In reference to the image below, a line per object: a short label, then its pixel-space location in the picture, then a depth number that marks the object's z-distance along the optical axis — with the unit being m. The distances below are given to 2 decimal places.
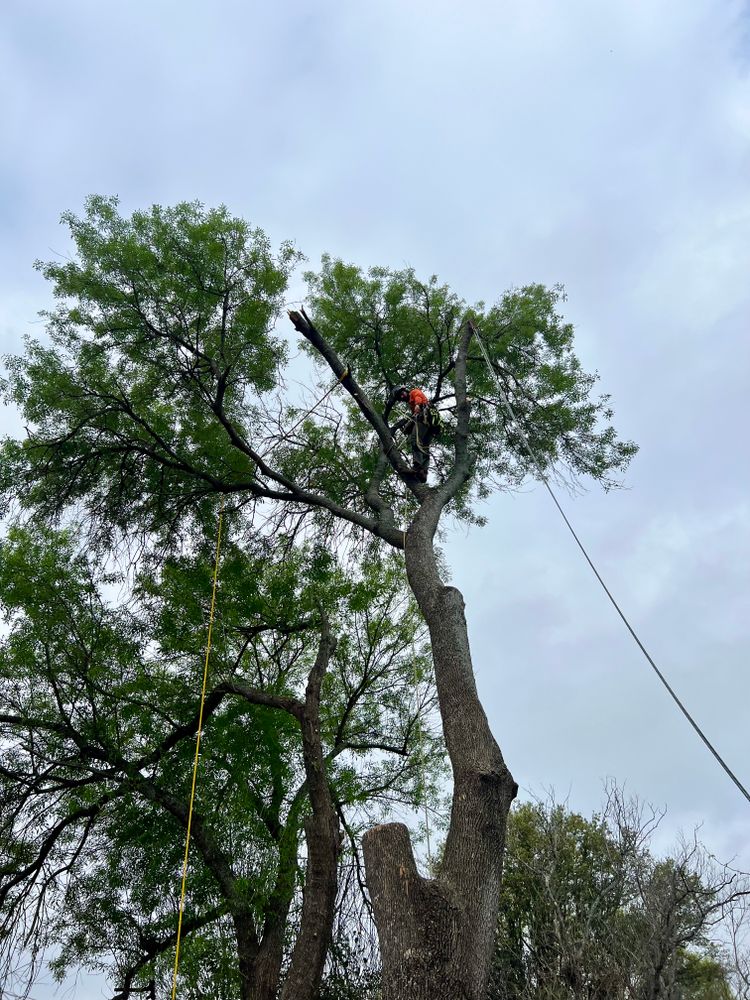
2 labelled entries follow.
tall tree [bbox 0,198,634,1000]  7.46
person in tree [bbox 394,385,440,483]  7.32
